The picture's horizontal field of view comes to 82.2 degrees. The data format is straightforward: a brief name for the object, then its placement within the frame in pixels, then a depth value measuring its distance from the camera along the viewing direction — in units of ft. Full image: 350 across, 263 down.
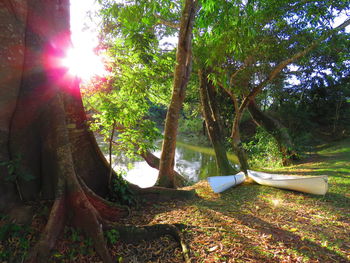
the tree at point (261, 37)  10.49
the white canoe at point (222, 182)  15.85
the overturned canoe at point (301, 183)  12.93
